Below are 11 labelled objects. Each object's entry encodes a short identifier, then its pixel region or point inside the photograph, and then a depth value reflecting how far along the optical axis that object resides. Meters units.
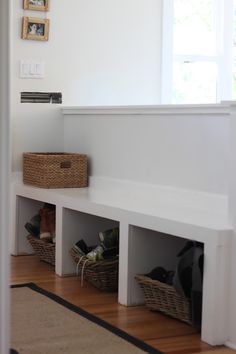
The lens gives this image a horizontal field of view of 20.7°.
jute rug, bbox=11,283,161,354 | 2.28
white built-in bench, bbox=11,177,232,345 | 2.34
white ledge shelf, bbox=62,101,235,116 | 2.79
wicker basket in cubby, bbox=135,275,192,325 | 2.59
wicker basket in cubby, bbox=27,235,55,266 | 3.64
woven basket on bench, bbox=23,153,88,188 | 3.85
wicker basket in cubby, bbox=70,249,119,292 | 3.11
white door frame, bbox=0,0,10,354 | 0.86
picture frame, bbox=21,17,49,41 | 4.11
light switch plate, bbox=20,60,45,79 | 4.12
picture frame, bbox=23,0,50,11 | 4.12
